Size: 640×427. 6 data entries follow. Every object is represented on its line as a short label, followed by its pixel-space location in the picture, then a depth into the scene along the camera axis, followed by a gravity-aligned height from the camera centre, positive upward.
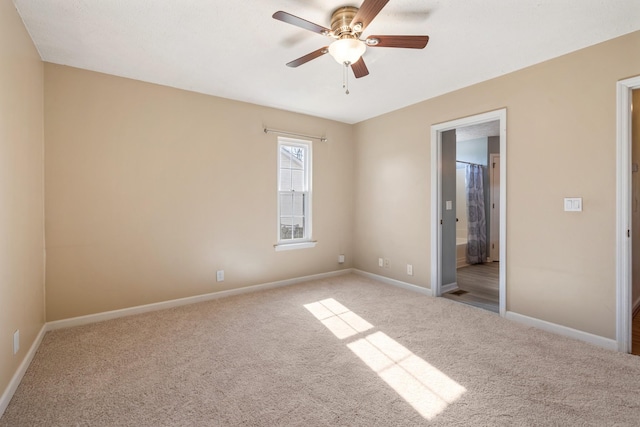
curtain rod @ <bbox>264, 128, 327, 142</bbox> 4.14 +1.08
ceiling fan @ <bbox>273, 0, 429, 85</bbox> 1.87 +1.14
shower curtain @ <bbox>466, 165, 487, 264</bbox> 5.93 -0.26
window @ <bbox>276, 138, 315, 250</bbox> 4.37 +0.22
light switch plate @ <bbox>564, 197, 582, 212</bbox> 2.64 +0.03
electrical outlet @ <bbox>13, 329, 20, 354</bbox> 2.02 -0.88
